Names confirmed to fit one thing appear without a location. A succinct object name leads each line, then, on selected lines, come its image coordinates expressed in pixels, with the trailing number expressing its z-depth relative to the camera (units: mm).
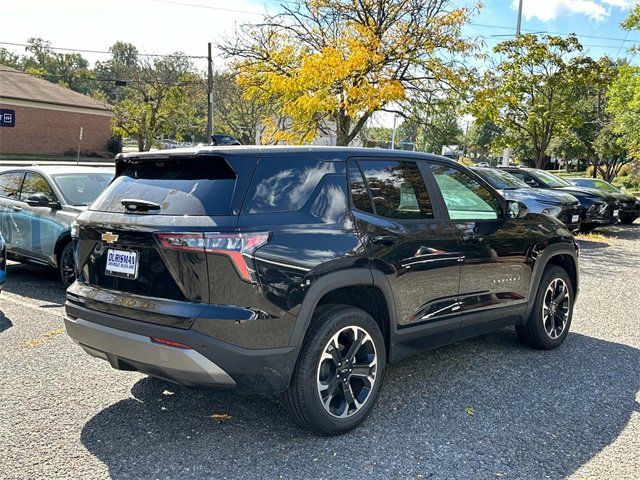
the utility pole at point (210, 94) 27297
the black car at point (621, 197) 16797
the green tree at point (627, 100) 19927
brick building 39562
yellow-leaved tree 14211
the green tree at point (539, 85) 21391
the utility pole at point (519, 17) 22827
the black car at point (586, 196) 14227
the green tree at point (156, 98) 37969
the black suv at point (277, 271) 3039
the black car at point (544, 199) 12461
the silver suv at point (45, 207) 7074
